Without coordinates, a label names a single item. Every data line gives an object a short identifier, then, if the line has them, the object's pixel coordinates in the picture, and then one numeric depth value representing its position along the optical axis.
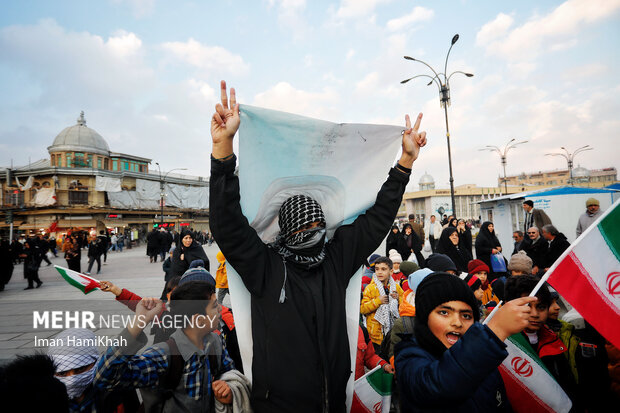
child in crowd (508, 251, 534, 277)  3.90
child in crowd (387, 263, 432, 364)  3.08
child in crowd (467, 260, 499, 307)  4.40
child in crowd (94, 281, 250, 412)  1.58
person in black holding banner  1.41
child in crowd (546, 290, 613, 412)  2.14
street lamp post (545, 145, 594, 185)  30.62
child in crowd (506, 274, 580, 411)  2.12
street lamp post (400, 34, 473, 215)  13.15
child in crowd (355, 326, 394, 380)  2.83
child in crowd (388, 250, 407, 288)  4.80
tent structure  12.35
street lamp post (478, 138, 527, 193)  26.30
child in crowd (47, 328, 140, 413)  1.71
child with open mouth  1.02
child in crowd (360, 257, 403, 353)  3.83
